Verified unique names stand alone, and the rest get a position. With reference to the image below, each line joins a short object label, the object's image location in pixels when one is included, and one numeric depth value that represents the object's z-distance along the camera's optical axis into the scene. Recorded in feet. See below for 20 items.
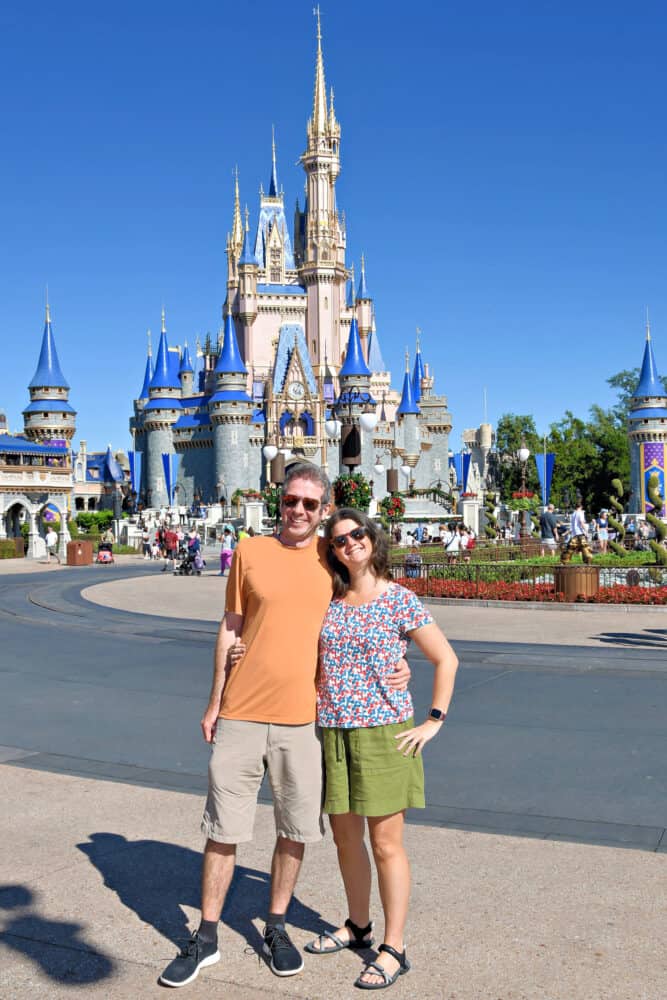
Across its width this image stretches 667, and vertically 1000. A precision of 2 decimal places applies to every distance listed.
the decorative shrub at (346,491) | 67.62
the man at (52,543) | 133.49
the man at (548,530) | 87.45
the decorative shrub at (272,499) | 100.53
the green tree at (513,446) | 316.81
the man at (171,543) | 113.70
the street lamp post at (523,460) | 107.24
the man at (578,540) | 68.28
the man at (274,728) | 12.60
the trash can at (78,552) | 120.37
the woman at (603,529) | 102.15
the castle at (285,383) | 277.23
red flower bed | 56.95
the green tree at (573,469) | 291.38
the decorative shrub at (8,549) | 142.66
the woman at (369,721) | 12.29
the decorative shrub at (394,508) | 91.81
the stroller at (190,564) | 98.07
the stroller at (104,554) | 123.24
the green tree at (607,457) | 289.94
